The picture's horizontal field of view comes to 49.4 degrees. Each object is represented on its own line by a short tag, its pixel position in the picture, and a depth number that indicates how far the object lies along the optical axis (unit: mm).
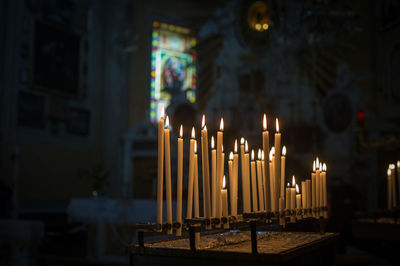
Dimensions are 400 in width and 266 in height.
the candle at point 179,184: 1619
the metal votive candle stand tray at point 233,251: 1430
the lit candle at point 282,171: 1965
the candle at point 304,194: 2307
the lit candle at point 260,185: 2059
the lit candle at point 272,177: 1983
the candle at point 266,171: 1600
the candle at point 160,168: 1575
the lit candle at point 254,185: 2066
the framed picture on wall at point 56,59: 10148
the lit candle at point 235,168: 1814
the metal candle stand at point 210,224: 1503
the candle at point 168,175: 1593
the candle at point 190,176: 1645
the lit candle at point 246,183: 1835
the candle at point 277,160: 1669
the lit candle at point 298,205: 2104
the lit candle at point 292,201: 2020
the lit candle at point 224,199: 1721
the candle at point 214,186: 1713
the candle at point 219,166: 1690
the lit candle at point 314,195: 2319
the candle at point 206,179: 1635
